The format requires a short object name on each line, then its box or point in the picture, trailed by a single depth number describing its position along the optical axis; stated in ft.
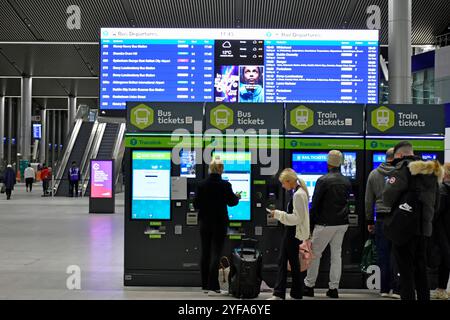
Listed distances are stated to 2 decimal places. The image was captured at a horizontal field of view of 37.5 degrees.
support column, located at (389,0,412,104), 34.45
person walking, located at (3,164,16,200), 95.04
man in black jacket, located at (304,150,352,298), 26.02
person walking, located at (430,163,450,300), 25.82
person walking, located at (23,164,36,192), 116.89
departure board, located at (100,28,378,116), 30.73
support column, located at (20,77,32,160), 138.94
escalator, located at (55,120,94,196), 107.96
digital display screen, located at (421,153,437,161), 29.25
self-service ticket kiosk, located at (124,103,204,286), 28.96
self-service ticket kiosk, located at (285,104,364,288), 28.94
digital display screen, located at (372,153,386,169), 29.09
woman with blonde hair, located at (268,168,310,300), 24.89
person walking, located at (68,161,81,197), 96.37
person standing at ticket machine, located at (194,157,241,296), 26.50
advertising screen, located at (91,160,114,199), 70.49
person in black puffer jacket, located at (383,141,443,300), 21.66
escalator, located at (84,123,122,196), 107.14
